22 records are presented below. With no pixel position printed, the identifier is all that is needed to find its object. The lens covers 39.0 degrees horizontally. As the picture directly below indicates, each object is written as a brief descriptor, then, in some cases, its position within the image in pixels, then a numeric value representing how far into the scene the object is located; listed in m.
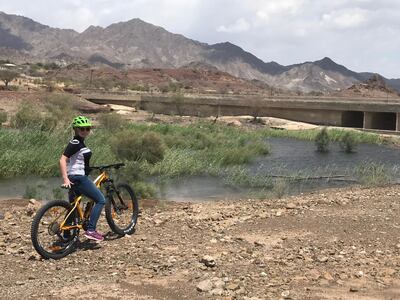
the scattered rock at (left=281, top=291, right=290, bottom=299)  6.00
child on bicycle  7.68
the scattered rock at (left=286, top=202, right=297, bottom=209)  11.30
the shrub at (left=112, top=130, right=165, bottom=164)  25.48
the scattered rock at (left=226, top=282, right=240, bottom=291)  6.25
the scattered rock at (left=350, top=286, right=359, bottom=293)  6.24
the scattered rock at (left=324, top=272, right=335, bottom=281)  6.68
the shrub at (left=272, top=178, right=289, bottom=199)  16.30
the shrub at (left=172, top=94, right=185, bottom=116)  66.25
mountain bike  7.44
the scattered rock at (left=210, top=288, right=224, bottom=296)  6.10
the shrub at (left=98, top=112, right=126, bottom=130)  40.04
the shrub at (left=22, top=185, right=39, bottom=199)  16.16
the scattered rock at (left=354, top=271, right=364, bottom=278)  6.82
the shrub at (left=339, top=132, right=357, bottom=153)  38.84
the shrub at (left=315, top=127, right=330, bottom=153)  38.84
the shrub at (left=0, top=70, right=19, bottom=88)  79.25
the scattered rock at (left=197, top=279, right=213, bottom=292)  6.21
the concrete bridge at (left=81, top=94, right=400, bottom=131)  56.75
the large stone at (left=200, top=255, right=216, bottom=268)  7.14
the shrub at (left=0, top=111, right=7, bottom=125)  40.13
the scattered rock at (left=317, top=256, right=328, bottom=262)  7.47
